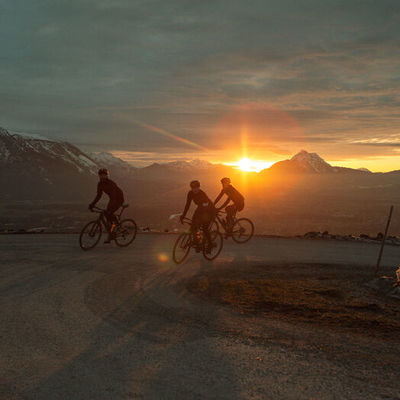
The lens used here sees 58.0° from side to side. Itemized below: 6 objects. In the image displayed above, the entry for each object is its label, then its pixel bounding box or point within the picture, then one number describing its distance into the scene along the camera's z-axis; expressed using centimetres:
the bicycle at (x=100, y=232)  1185
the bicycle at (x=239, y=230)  1398
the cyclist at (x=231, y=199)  1280
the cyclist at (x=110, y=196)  1161
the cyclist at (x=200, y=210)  1008
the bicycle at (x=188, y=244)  1030
